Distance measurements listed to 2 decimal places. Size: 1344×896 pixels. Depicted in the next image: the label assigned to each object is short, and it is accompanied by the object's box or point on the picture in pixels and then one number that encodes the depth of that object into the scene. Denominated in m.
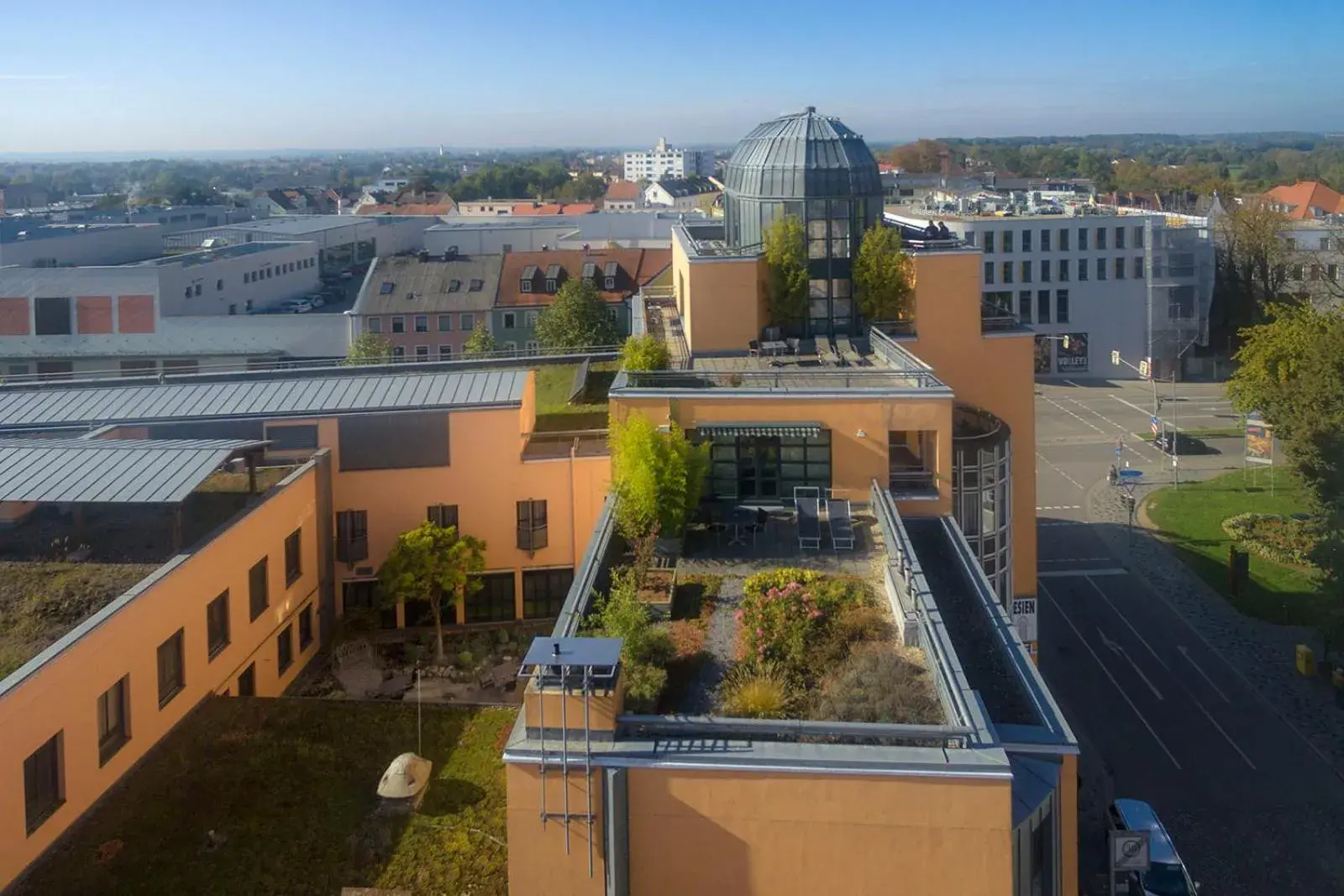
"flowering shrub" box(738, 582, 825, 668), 12.35
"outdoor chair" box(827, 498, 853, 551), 16.12
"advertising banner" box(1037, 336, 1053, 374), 60.69
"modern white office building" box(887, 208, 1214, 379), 57.84
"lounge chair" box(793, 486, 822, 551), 16.27
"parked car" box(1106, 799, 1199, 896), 16.38
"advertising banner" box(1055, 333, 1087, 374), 60.72
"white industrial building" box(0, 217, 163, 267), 58.56
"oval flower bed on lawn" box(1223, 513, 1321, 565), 31.42
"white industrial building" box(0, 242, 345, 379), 45.84
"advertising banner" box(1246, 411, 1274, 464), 36.75
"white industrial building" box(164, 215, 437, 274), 68.81
